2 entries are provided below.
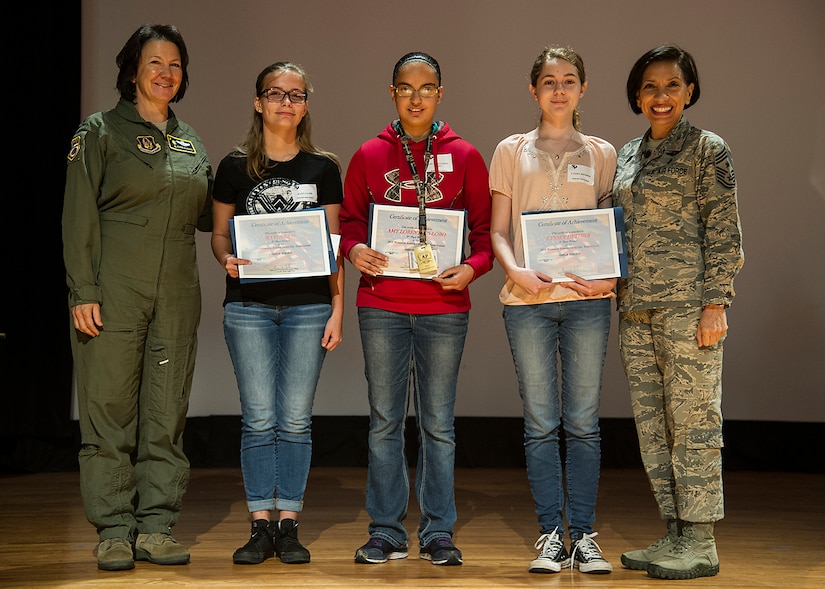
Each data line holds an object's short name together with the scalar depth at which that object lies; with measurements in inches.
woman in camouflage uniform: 118.6
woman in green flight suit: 122.2
